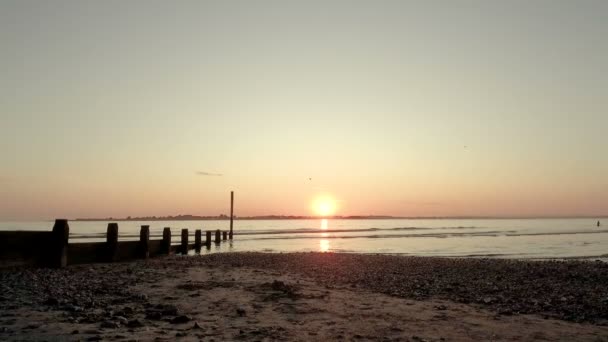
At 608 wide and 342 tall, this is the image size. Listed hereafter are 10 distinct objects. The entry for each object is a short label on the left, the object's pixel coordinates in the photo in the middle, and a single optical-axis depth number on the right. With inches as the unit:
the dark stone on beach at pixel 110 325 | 268.8
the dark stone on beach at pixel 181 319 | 291.7
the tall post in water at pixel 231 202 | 2292.3
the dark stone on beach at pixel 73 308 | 309.1
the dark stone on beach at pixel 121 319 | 281.0
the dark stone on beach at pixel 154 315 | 299.0
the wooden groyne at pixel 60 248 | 518.2
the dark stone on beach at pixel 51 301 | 329.8
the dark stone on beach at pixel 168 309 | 315.0
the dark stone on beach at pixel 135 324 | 274.8
